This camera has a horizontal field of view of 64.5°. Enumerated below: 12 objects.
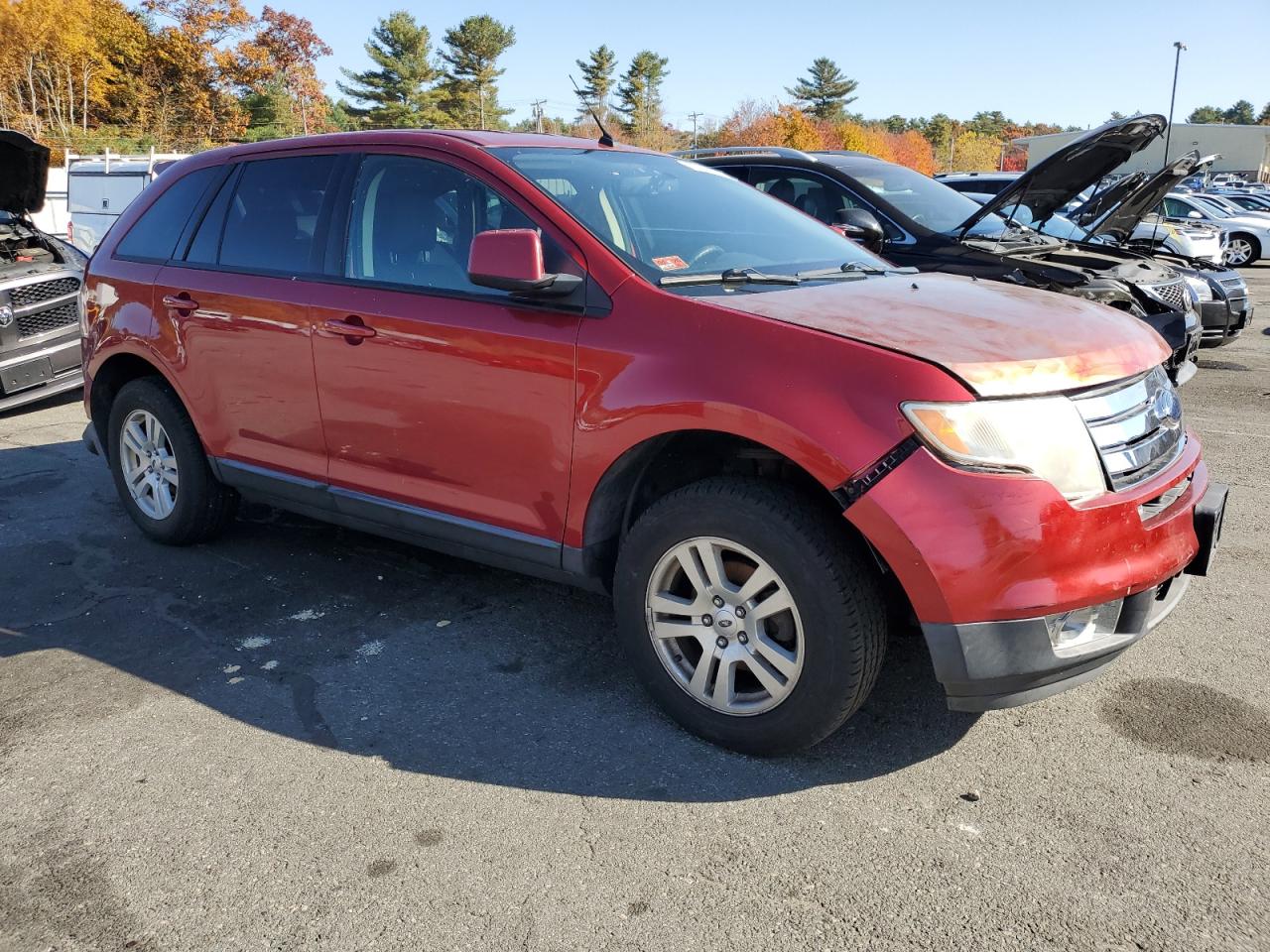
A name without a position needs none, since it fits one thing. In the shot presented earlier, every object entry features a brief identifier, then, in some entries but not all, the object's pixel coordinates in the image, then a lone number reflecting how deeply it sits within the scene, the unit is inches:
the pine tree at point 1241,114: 6726.9
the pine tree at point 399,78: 2819.9
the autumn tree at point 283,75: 2288.4
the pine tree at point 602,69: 3548.2
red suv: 101.6
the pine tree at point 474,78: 2967.5
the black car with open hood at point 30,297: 306.8
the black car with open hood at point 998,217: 265.0
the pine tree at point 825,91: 3782.0
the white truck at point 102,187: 679.1
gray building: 3385.8
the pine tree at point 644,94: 3567.9
